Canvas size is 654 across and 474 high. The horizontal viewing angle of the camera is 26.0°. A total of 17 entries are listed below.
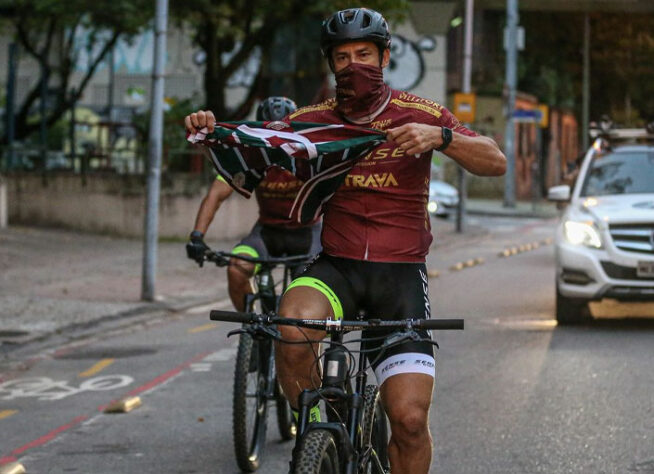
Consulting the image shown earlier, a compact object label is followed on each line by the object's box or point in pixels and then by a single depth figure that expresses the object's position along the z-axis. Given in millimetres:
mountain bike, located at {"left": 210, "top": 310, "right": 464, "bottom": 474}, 4527
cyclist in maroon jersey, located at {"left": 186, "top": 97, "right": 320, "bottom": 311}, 7723
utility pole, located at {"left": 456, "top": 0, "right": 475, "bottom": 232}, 29798
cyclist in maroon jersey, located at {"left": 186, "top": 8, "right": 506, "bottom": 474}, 4891
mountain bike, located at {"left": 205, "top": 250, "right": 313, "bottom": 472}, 7012
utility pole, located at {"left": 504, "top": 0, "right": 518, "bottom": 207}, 42750
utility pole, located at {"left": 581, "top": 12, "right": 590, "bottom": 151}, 54531
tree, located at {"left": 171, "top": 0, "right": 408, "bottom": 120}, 24266
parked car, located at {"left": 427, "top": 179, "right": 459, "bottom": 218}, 36391
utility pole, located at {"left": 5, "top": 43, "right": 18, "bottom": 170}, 28172
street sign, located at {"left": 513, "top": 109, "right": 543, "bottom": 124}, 39188
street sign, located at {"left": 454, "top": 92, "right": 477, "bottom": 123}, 30016
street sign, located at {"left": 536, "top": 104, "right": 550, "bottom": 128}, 41122
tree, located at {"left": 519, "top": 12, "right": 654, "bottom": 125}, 58000
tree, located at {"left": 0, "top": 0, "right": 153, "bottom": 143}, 24125
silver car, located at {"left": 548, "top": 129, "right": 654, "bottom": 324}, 12547
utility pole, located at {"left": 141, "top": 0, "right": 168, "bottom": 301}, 15516
